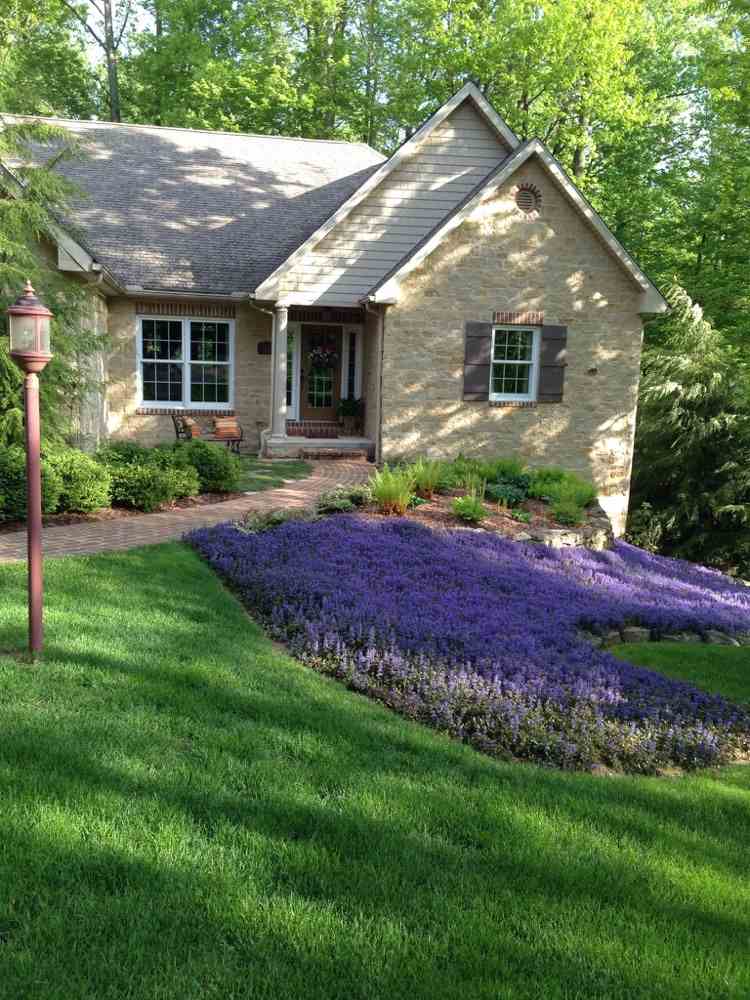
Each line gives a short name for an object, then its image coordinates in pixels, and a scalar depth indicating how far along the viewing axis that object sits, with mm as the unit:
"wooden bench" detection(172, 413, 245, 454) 15930
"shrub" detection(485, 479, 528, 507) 12684
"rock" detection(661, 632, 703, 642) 8711
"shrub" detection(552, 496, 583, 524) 12258
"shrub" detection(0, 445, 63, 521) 9836
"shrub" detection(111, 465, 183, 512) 10922
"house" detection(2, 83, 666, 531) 15422
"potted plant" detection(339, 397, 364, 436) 18281
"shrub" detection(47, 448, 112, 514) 10289
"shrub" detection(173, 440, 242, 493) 12258
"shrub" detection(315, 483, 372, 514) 10992
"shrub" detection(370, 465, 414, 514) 11000
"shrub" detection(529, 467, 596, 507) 13109
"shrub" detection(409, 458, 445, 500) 12250
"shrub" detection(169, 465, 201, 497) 11391
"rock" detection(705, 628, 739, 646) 8898
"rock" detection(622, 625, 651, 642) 8430
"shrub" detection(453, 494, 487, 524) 11172
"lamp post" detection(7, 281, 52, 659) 5395
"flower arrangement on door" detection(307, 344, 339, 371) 18672
